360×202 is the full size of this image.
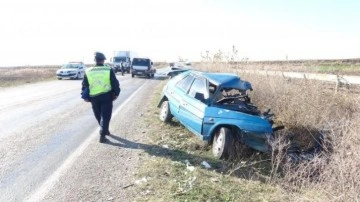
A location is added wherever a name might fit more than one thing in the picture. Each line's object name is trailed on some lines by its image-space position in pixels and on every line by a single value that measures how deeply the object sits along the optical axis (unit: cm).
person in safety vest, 711
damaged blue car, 627
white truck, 4022
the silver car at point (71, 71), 3008
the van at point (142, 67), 3362
